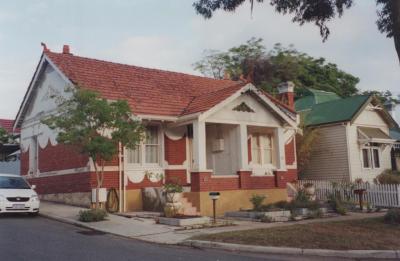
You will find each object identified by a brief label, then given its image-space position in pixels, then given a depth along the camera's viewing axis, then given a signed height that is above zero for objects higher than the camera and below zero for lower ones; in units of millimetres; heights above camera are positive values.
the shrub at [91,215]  14398 -588
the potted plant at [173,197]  15250 -86
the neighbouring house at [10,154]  26931 +2933
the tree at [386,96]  44188 +9310
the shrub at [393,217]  13125 -802
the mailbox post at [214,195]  14650 -52
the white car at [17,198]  15367 +15
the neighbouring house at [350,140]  25812 +2894
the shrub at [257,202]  16453 -345
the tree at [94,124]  14242 +2298
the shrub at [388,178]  25592 +641
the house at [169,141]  17828 +2329
